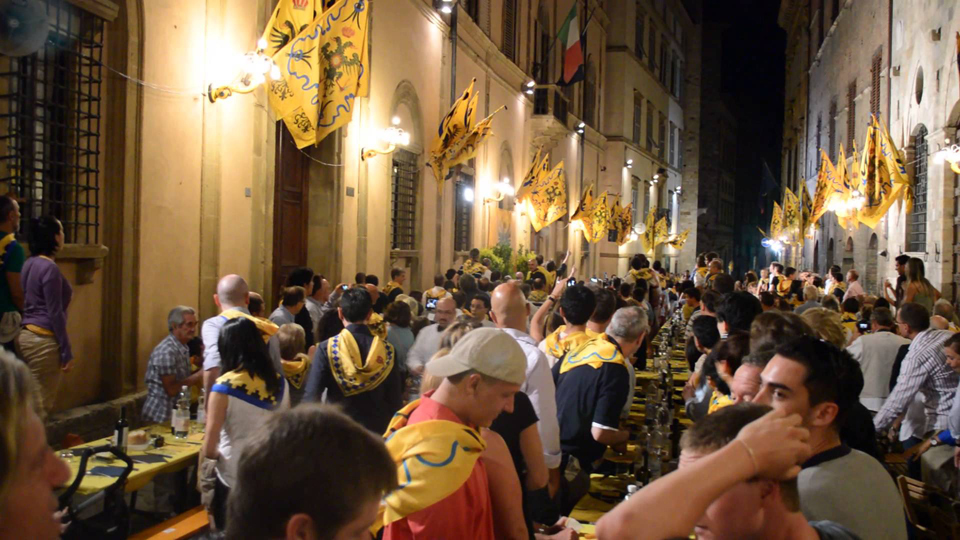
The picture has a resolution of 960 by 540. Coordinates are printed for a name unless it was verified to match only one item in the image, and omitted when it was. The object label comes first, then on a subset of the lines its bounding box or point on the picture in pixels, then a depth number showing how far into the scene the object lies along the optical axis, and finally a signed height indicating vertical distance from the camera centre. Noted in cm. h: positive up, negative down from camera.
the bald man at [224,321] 579 -47
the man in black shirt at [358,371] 569 -75
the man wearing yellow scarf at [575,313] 616 -34
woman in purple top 638 -38
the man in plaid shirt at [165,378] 661 -96
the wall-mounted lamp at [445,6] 1639 +517
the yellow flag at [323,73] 923 +221
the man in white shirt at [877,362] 796 -85
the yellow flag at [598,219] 2630 +154
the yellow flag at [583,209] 2508 +179
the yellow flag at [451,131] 1565 +256
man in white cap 275 -61
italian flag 2334 +611
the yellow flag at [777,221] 3183 +204
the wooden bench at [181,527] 514 -173
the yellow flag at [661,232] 3684 +165
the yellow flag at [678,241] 3797 +133
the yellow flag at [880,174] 1560 +192
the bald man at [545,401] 464 -76
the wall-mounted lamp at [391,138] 1344 +209
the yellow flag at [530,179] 2061 +218
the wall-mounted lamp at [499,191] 2141 +196
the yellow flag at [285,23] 902 +265
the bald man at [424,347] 684 -70
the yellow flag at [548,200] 2073 +167
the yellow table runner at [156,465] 489 -133
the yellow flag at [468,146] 1606 +234
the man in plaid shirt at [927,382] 669 -87
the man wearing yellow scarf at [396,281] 1221 -27
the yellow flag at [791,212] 2806 +206
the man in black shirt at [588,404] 526 -89
